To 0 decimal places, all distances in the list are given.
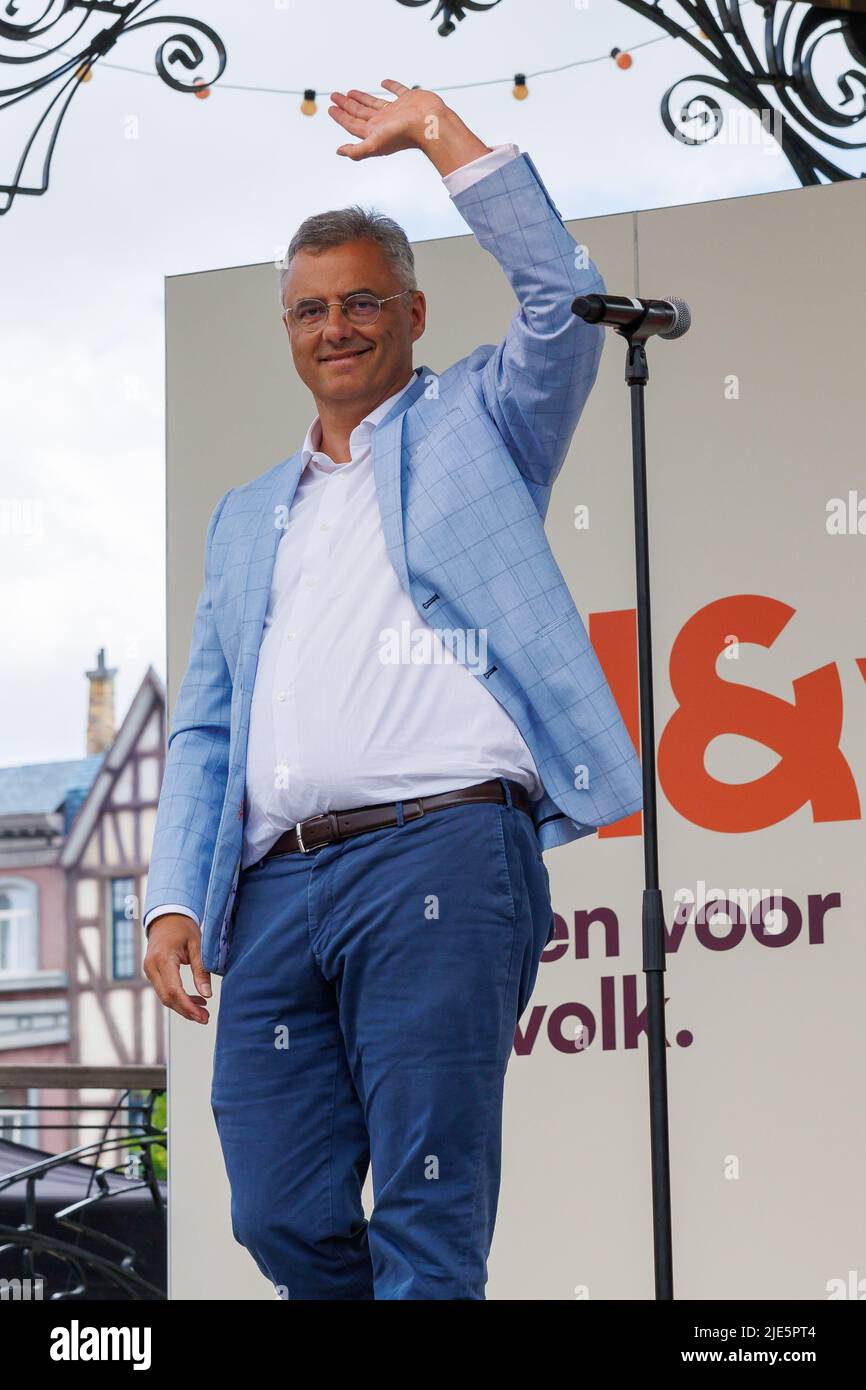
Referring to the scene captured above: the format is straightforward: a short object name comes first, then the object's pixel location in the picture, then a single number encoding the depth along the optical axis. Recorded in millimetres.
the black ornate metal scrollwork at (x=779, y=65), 7370
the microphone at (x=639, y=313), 5551
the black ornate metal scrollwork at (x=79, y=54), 7496
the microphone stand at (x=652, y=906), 5632
